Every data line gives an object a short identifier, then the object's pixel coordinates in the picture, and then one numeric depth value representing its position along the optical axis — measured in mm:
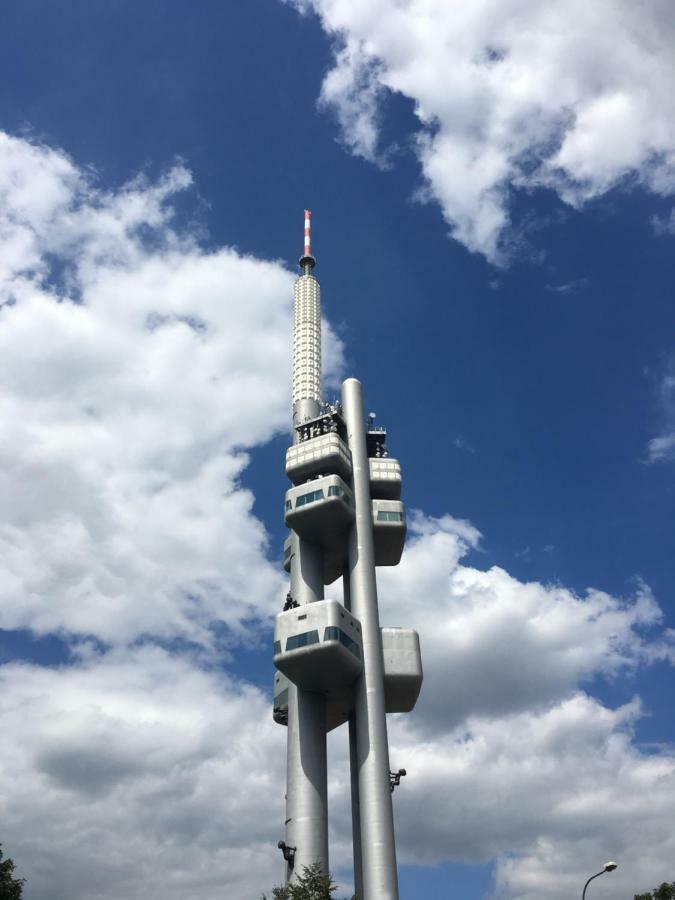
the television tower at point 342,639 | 76875
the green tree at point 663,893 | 78750
